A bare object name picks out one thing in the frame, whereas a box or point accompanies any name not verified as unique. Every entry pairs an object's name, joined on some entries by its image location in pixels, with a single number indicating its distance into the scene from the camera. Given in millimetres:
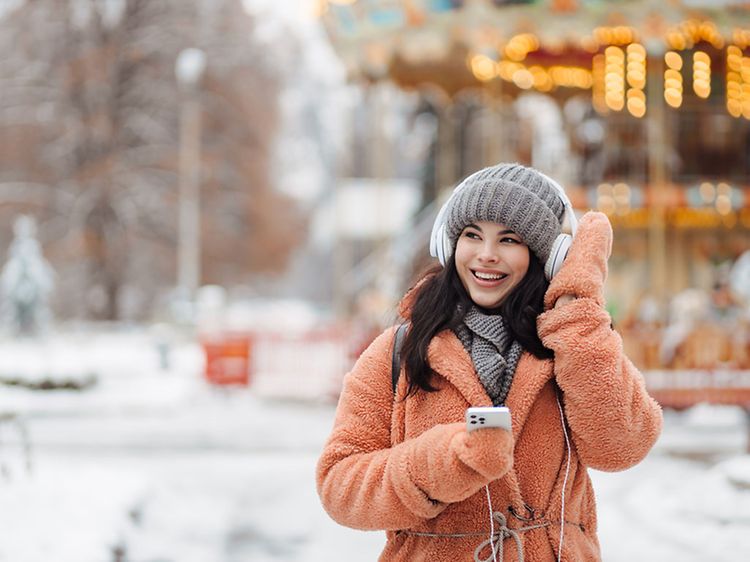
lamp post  28859
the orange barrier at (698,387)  13898
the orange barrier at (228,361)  18922
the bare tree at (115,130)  33344
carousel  16438
